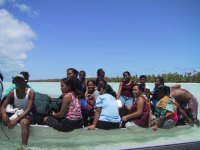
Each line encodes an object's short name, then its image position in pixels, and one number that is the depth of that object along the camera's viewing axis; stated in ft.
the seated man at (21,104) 11.74
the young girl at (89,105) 14.06
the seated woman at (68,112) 12.01
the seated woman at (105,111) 13.04
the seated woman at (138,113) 13.58
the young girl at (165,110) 14.22
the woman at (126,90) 17.95
